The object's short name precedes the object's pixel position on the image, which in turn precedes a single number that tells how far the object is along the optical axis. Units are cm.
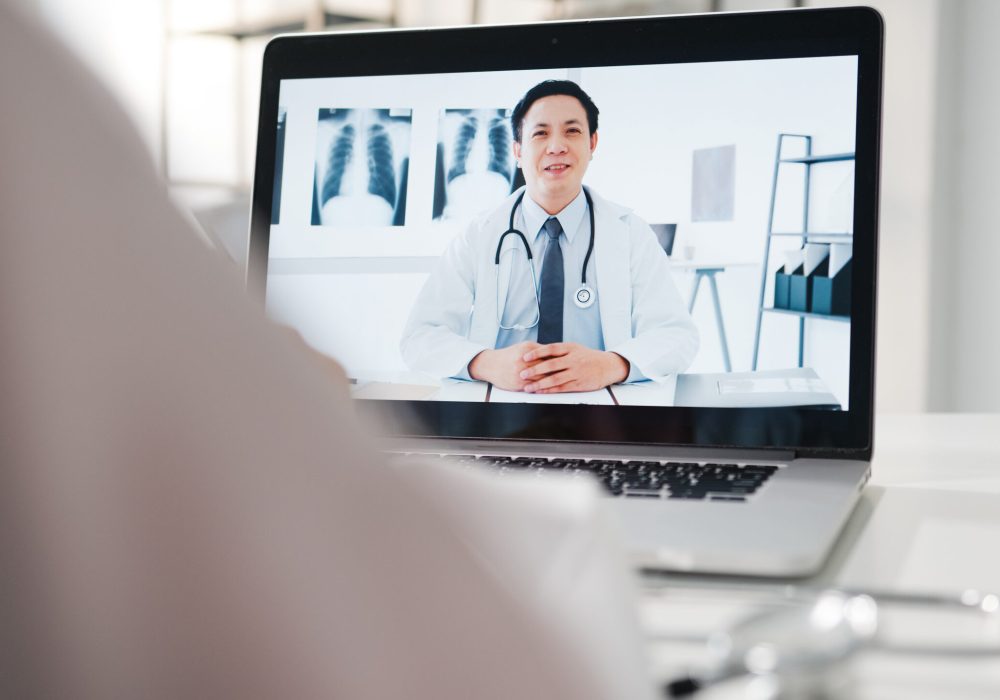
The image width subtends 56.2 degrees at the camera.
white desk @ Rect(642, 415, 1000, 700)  23
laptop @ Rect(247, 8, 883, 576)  59
